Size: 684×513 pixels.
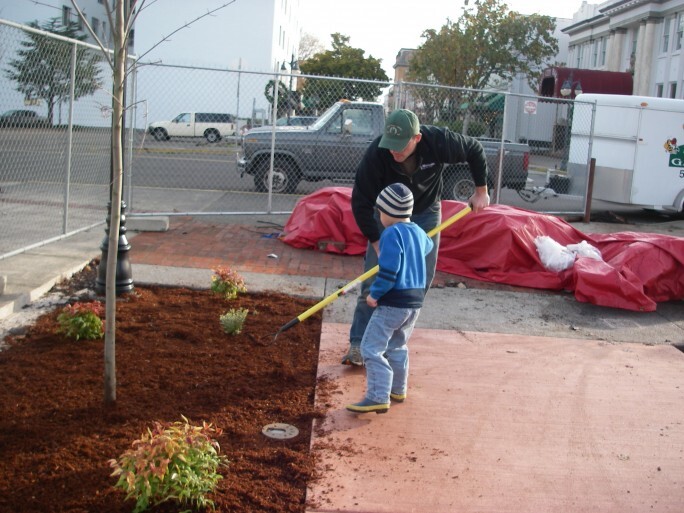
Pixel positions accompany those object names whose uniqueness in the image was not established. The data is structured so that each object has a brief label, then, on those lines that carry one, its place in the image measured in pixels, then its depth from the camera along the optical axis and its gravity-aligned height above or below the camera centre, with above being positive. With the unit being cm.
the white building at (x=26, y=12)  3494 +646
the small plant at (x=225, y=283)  665 -109
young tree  373 +6
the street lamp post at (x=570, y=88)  2616 +340
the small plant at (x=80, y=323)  534 -124
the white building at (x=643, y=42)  3497 +755
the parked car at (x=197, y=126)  1532 +68
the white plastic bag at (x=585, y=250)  829 -73
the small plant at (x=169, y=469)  307 -130
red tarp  768 -81
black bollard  648 -102
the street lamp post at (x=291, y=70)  1309 +457
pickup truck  1347 +27
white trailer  1375 +65
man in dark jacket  477 -1
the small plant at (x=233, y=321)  564 -121
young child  429 -68
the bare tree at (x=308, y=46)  7231 +1146
